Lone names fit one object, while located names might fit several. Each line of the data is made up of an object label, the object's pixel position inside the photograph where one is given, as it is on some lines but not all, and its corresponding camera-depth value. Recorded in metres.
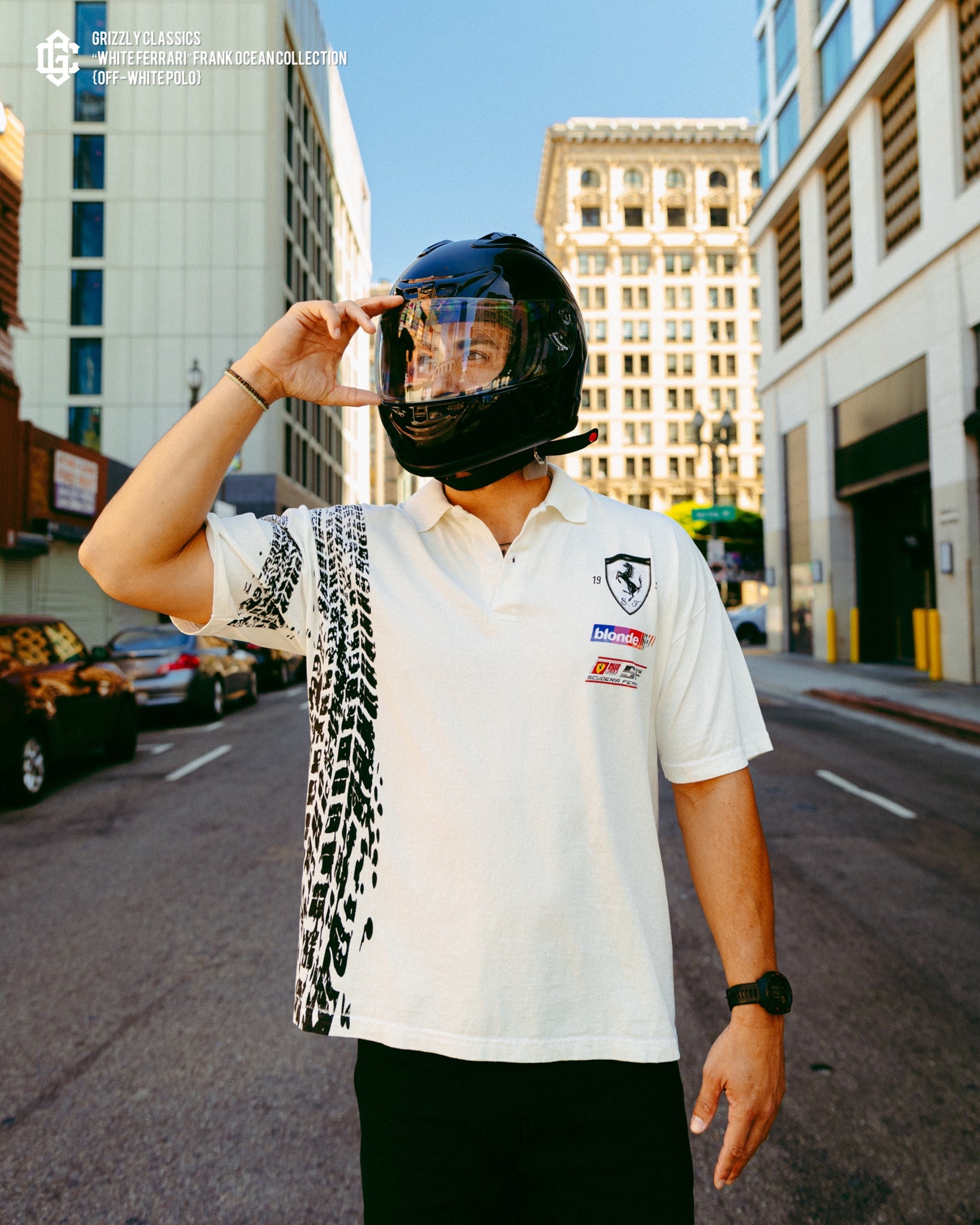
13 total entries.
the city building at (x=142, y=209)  33.81
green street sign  19.36
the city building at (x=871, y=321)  17.25
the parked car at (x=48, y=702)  7.54
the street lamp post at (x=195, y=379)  20.50
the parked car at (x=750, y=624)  33.31
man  1.40
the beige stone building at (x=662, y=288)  80.00
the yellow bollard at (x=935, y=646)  17.75
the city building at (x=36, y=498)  17.91
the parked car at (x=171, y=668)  12.98
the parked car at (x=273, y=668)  18.92
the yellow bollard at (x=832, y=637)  23.25
